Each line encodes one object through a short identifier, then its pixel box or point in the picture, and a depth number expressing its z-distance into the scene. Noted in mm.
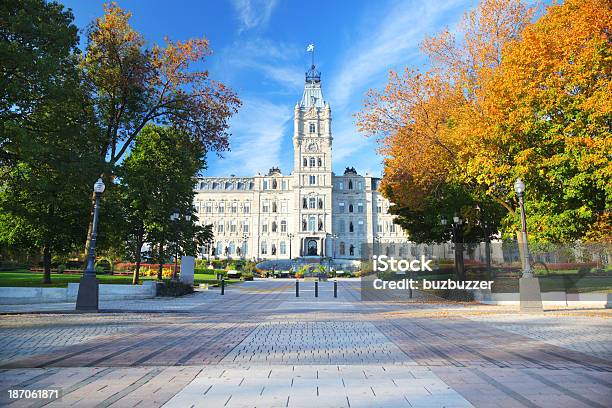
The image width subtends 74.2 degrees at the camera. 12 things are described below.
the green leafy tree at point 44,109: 13641
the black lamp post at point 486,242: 22345
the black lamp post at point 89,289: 14406
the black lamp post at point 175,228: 25547
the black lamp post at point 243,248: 90938
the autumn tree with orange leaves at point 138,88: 19094
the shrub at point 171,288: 21531
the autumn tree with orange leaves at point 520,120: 14547
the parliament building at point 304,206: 87125
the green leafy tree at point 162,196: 22500
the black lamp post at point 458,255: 23984
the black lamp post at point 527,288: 14766
